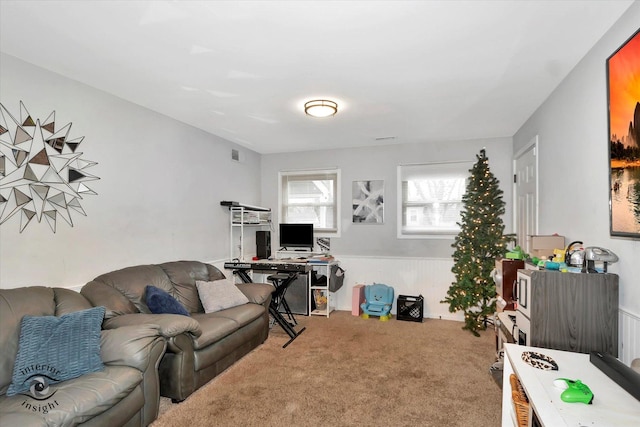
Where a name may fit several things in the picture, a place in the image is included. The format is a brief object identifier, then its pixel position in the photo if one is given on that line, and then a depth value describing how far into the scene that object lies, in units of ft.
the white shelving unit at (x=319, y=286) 16.42
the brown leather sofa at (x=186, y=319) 8.45
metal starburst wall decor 7.94
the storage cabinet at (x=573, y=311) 6.50
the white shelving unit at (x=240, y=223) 16.16
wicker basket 5.21
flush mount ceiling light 10.96
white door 11.93
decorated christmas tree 13.79
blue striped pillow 6.17
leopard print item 5.44
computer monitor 17.66
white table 4.03
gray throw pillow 11.33
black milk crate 15.55
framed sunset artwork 5.73
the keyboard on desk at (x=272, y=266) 14.40
